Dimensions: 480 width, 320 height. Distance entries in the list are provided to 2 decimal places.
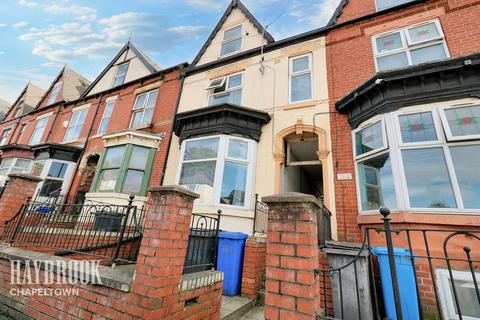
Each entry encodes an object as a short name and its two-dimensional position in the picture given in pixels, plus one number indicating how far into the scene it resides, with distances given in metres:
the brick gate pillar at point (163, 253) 2.19
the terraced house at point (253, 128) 6.45
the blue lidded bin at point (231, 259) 4.18
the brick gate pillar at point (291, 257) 1.83
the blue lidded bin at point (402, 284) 3.05
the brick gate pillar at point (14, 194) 4.44
